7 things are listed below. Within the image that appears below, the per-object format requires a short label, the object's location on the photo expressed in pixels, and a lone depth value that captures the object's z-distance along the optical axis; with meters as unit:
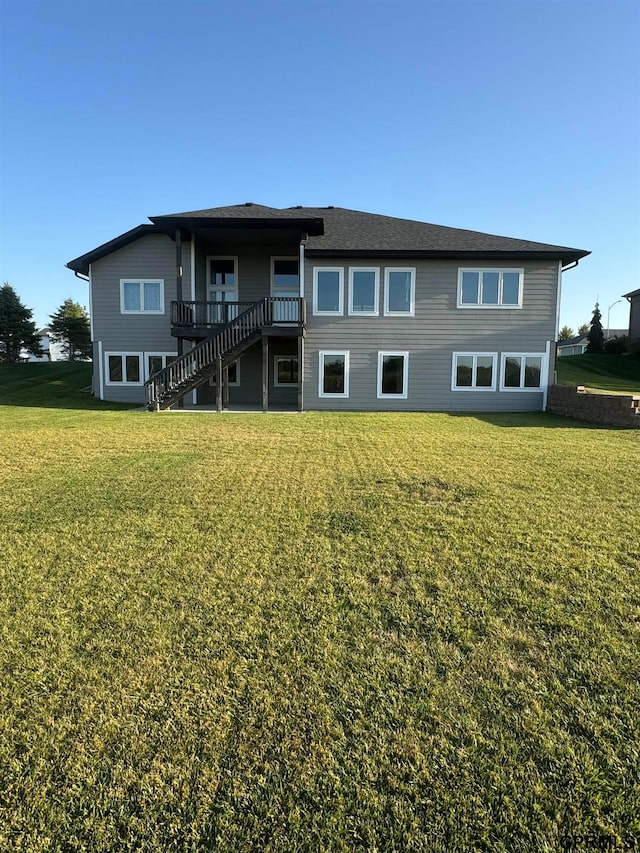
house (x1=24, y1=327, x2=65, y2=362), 57.85
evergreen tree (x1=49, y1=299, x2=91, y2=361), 44.19
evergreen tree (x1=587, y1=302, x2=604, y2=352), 39.25
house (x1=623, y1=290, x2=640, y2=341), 35.16
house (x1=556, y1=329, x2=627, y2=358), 53.99
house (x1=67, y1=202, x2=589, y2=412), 15.05
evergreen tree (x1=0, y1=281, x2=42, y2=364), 35.56
